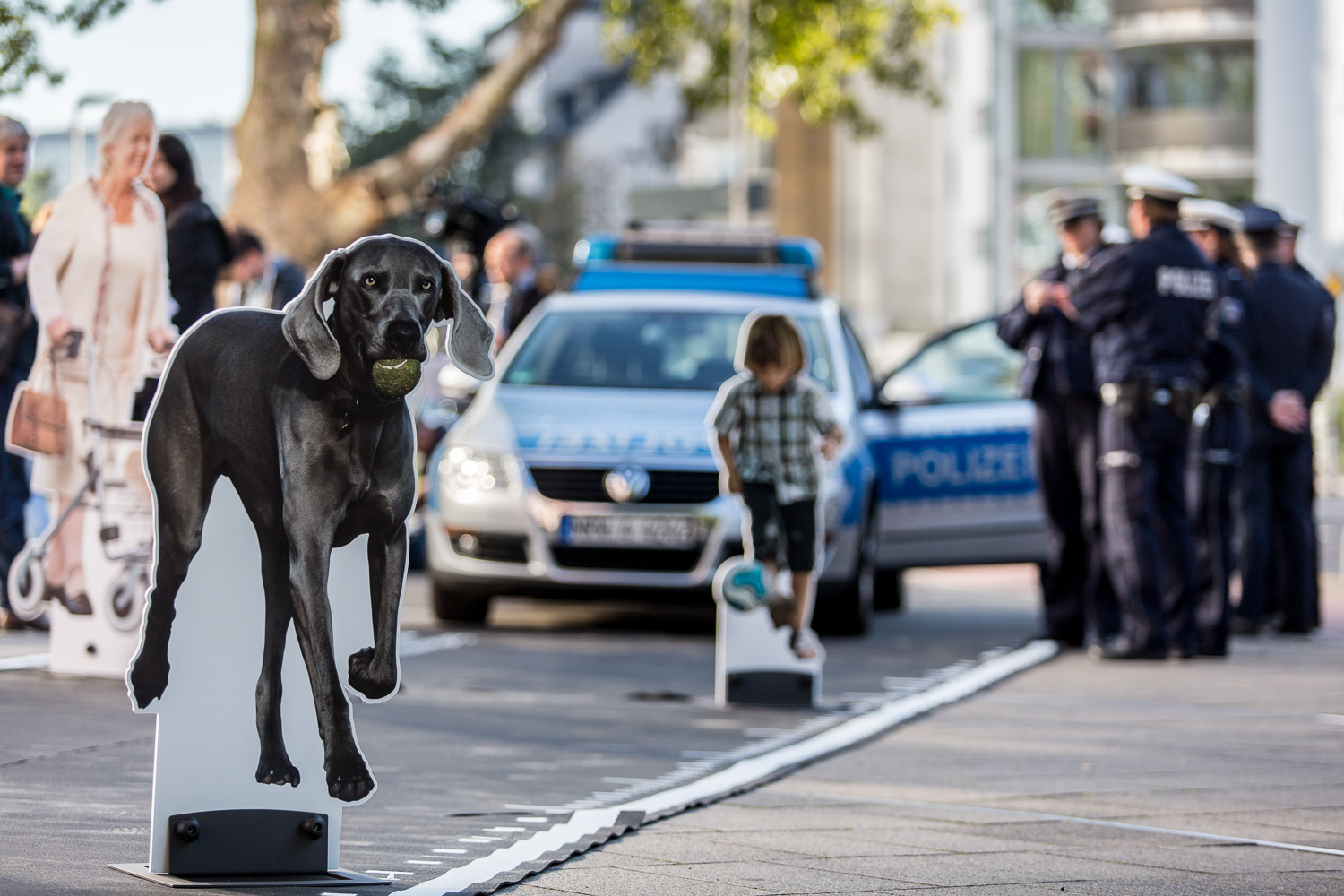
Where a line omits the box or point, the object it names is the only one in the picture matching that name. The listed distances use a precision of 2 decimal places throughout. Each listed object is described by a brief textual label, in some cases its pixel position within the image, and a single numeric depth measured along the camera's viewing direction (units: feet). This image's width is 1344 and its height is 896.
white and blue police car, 71.05
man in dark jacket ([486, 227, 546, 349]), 93.04
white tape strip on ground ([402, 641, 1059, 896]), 33.12
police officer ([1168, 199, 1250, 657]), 72.38
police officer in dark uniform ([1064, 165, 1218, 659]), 69.05
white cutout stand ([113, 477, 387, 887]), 31.12
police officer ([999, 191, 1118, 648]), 71.77
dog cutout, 31.42
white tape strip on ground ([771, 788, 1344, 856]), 37.55
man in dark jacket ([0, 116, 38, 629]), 62.18
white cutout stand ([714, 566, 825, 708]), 57.16
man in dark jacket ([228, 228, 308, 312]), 87.97
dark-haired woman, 60.18
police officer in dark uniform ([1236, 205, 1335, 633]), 79.36
